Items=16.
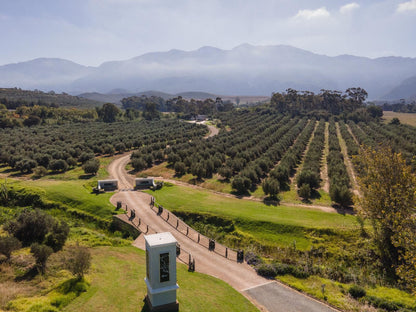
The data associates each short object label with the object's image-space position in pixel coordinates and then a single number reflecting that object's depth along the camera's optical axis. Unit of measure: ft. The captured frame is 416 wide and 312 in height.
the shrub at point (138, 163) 233.14
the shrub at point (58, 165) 218.07
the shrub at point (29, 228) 89.15
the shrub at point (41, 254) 69.46
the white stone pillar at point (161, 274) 57.47
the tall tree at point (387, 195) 88.43
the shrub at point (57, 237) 89.25
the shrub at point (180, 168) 223.30
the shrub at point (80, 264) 64.28
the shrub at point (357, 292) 73.79
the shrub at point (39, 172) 207.83
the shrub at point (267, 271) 83.92
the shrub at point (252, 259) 91.61
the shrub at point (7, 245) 72.51
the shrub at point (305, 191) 165.37
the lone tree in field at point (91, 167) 209.97
